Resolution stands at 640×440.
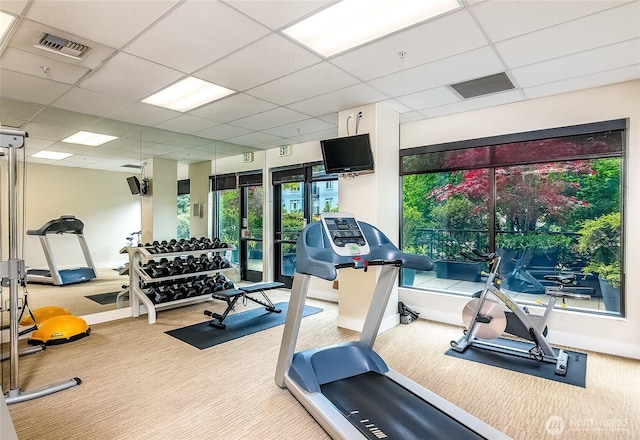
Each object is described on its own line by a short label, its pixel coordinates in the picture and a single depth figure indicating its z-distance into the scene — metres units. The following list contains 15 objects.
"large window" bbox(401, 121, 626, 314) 3.88
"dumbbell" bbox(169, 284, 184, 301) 5.26
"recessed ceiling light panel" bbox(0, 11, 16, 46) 2.45
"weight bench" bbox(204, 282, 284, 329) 4.61
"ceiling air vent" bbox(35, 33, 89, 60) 2.75
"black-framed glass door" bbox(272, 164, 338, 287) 6.41
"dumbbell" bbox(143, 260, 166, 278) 5.02
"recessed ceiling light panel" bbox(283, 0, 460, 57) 2.41
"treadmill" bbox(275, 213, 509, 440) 2.29
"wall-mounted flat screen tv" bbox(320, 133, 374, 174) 4.29
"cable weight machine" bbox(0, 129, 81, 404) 2.64
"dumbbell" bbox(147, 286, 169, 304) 5.08
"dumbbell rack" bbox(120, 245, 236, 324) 4.87
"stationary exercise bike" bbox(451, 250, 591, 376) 3.55
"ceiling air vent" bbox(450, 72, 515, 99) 3.56
